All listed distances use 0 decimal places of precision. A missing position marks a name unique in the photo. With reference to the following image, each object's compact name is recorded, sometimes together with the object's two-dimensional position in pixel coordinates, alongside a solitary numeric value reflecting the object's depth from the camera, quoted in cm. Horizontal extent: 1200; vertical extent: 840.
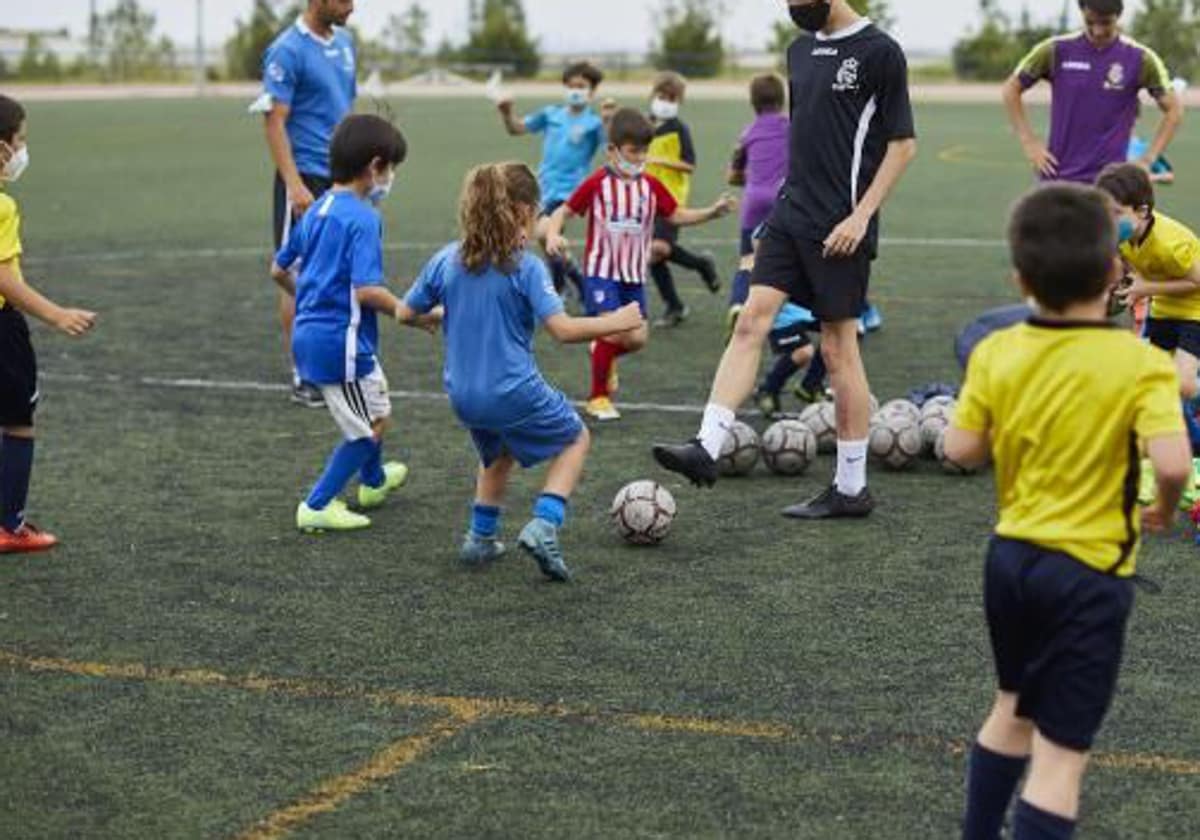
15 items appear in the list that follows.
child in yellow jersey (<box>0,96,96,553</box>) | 790
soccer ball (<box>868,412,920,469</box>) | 996
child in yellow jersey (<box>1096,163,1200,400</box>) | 916
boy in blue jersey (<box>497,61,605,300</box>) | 1530
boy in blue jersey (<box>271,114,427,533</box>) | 879
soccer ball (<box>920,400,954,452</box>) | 1003
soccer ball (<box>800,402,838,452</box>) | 1038
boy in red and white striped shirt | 1167
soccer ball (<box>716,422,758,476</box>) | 979
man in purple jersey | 1159
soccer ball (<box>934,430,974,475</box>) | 993
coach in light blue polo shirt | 1187
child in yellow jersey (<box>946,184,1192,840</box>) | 449
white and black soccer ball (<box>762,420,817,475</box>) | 991
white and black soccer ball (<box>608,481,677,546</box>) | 846
